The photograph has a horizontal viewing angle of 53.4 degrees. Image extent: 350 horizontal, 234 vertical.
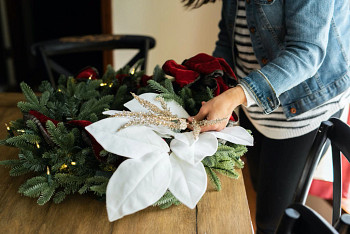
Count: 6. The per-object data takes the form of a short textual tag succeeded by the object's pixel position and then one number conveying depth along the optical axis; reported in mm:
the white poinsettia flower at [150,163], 587
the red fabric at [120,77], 1001
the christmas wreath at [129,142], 609
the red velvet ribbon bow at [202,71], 842
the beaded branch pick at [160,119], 689
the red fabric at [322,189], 1724
